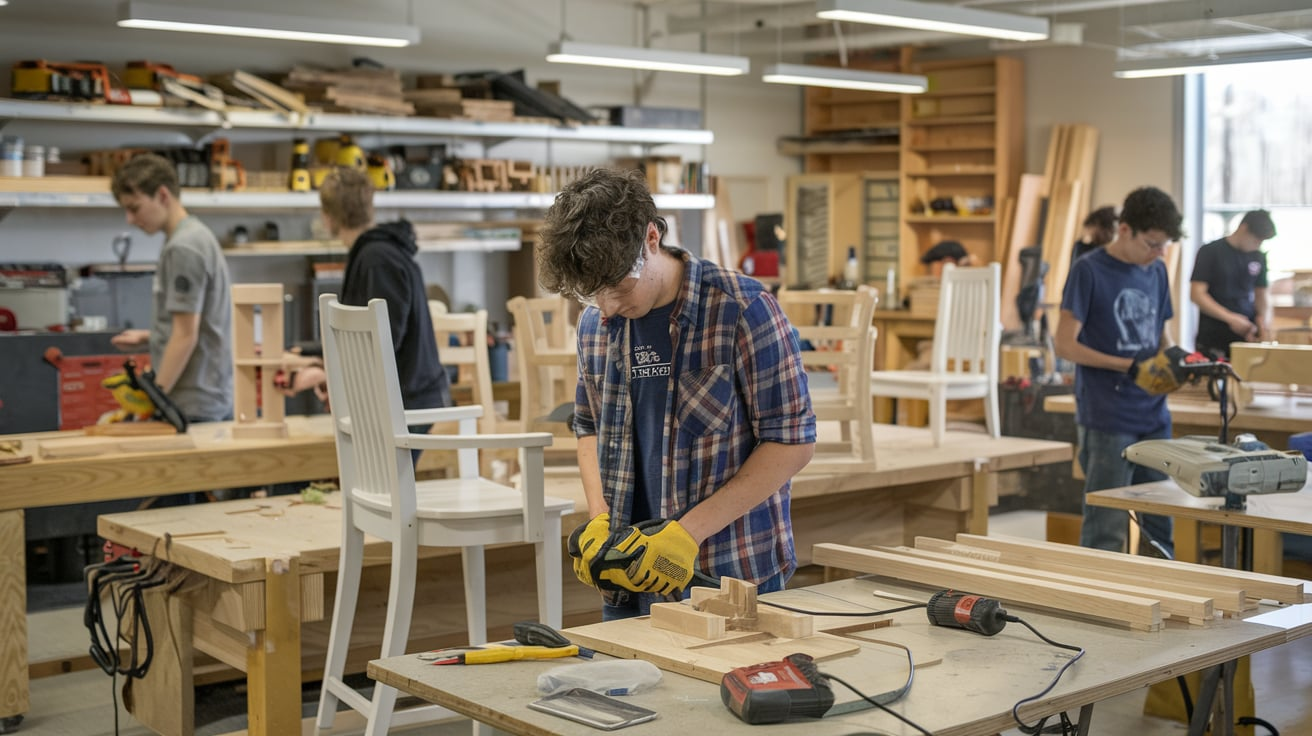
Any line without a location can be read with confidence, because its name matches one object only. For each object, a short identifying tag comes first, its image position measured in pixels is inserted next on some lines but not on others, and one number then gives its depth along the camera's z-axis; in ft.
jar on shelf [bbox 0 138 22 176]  22.58
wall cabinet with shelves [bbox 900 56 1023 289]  35.29
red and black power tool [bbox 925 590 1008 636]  7.36
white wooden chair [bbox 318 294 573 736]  10.96
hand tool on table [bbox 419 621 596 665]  6.86
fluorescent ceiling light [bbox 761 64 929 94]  28.43
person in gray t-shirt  16.07
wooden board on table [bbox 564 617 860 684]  6.66
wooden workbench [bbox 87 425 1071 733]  11.82
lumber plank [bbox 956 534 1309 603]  8.26
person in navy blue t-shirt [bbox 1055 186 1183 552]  15.33
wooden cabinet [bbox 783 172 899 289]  37.93
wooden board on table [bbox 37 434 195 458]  14.42
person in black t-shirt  24.11
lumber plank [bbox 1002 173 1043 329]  34.14
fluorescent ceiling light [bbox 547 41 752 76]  25.38
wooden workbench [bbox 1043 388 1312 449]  17.43
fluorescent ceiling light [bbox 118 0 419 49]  21.15
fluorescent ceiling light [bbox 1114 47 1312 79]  19.63
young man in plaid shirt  8.17
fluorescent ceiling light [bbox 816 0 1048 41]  21.81
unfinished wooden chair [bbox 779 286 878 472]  15.74
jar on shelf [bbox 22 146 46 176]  22.97
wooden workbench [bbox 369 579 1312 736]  5.97
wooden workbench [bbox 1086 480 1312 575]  10.73
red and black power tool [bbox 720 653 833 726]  5.89
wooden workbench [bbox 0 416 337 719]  13.75
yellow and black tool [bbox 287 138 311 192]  25.96
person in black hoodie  14.53
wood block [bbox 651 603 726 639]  7.07
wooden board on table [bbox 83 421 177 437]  15.14
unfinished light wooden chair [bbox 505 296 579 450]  15.43
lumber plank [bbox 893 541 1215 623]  7.59
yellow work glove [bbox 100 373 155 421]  15.35
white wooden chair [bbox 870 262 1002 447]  19.12
